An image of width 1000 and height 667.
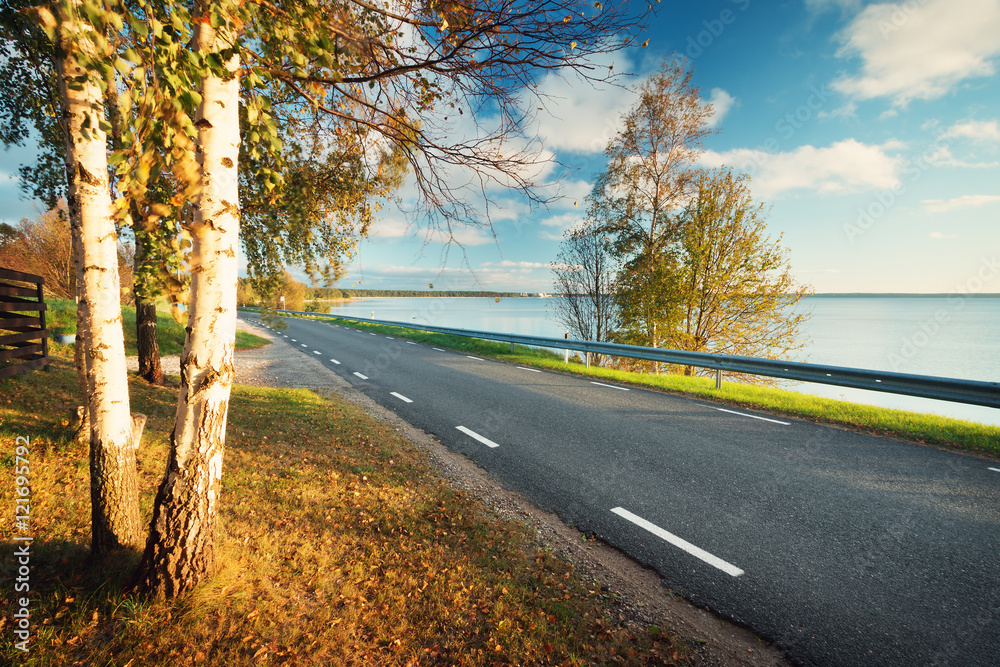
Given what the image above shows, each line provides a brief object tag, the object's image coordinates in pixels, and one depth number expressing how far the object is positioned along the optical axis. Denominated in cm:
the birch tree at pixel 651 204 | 1520
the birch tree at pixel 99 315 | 222
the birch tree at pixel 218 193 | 218
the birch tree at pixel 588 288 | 1962
